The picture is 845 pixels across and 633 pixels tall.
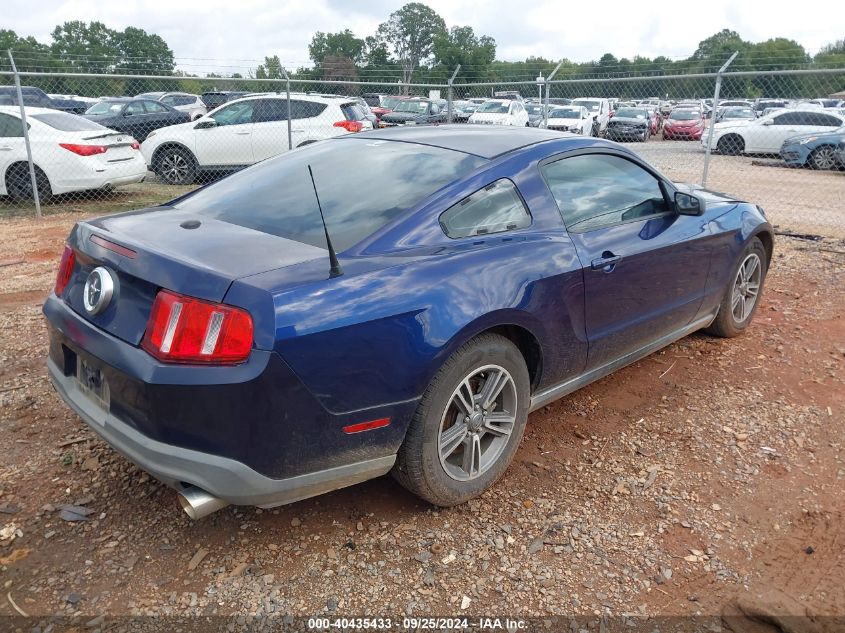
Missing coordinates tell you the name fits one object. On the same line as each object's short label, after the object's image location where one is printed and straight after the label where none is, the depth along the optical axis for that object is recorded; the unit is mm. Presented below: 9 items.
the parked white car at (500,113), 20141
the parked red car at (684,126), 25719
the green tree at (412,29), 110312
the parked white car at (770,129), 17828
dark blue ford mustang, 2254
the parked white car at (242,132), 11820
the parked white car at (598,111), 25447
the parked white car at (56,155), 9570
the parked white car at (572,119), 21781
